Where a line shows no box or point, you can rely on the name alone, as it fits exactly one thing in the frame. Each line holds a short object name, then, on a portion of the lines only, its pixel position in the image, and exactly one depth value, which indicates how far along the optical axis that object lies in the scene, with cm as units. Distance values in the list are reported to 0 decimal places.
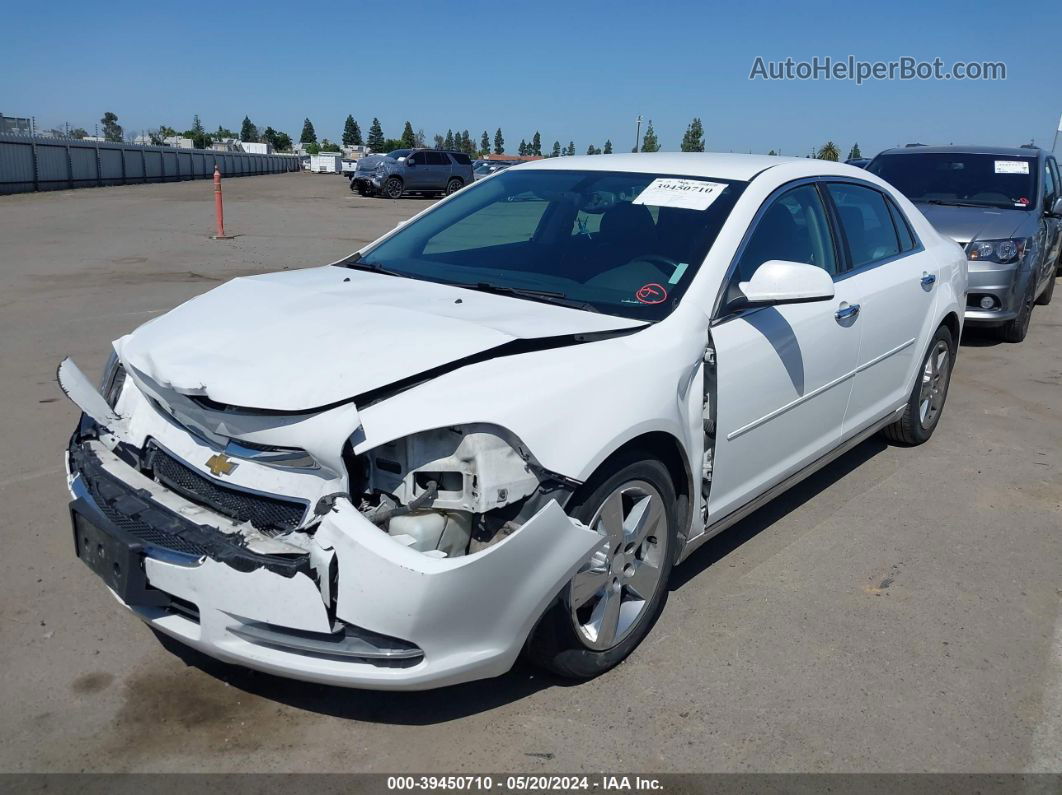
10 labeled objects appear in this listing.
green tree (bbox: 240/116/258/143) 15225
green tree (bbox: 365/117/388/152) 16974
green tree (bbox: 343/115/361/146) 17612
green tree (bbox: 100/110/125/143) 9556
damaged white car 252
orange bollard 1573
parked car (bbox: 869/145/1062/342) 830
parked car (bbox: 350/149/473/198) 3219
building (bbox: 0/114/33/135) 3647
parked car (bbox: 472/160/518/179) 3758
